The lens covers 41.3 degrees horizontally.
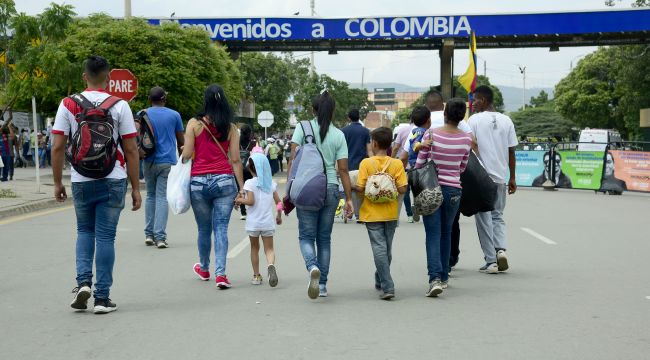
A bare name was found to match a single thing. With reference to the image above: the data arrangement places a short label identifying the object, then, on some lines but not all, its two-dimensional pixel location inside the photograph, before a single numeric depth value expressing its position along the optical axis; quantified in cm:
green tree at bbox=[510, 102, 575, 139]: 10556
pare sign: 2169
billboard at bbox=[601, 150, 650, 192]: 2381
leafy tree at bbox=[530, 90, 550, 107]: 16225
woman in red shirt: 791
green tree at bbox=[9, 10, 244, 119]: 2736
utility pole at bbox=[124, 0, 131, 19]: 2695
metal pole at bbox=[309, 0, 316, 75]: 6875
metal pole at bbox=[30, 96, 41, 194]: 1972
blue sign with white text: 3459
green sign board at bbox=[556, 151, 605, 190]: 2491
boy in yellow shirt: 734
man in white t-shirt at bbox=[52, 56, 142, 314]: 664
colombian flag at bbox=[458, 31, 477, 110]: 1989
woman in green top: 738
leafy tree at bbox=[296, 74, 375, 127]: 6675
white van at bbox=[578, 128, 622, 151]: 5078
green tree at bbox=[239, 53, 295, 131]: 5997
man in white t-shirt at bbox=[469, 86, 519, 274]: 889
